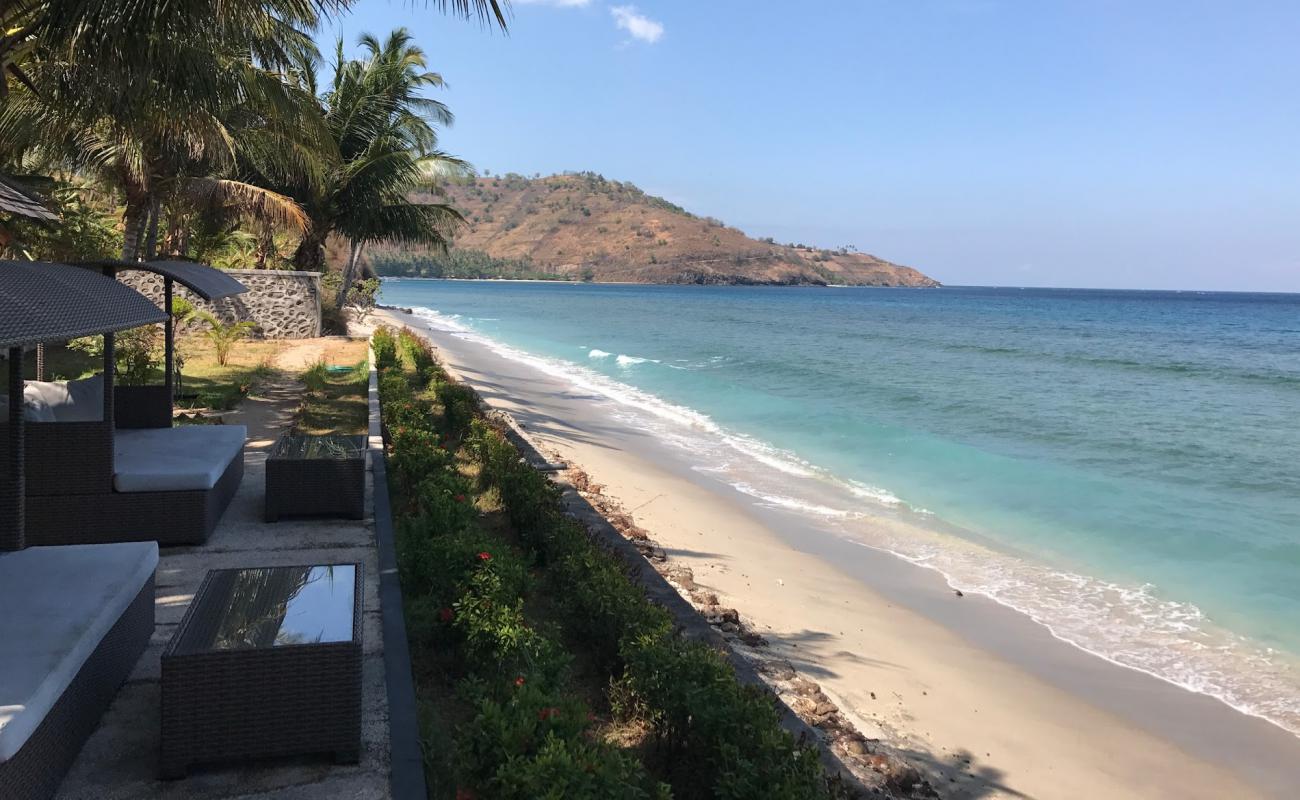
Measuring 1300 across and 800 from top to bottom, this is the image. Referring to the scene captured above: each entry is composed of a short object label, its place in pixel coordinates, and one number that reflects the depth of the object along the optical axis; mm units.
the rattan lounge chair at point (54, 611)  2604
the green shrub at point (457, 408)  9375
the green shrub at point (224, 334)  13633
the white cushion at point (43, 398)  5468
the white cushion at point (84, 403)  6047
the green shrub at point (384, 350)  12754
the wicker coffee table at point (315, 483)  5754
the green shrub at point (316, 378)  11922
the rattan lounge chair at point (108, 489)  4793
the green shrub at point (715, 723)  3006
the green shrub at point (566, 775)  2646
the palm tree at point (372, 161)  19094
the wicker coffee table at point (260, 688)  2894
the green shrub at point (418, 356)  13766
